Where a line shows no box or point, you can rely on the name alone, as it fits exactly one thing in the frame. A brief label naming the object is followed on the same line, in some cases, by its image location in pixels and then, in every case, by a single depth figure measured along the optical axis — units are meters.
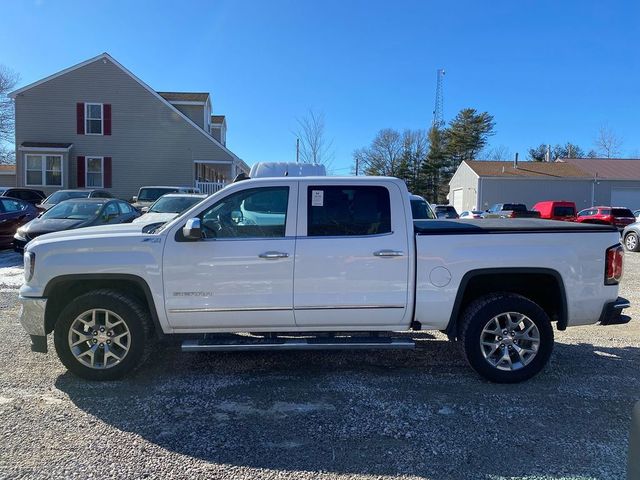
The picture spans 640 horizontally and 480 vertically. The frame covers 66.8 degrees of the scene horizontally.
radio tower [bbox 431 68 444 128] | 64.56
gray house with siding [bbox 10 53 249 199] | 26.06
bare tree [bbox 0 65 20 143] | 48.72
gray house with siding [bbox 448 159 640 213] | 39.44
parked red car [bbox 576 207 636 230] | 25.56
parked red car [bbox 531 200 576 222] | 26.98
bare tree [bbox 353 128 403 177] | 61.81
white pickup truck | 4.27
